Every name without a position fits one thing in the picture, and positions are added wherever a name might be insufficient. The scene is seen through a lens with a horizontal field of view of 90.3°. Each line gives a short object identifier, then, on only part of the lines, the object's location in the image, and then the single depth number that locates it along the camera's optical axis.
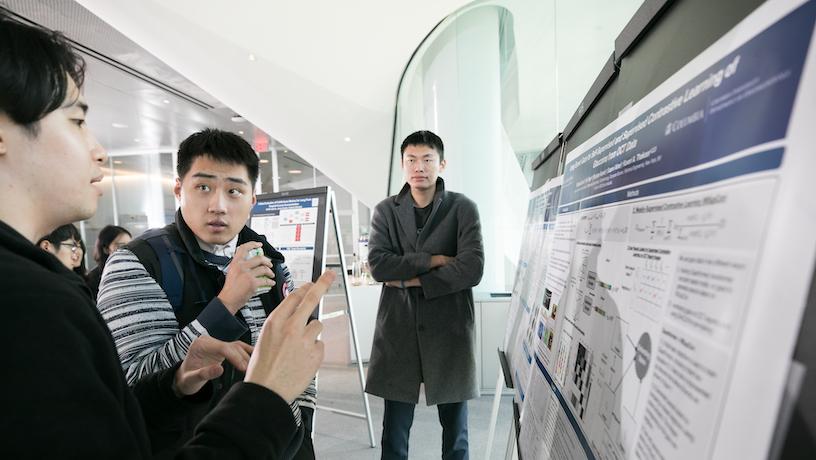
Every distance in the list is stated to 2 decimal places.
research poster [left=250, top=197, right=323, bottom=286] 2.55
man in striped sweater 1.03
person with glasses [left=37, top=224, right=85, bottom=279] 2.42
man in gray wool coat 1.87
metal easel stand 2.63
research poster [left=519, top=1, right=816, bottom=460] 0.26
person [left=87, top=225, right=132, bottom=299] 3.12
